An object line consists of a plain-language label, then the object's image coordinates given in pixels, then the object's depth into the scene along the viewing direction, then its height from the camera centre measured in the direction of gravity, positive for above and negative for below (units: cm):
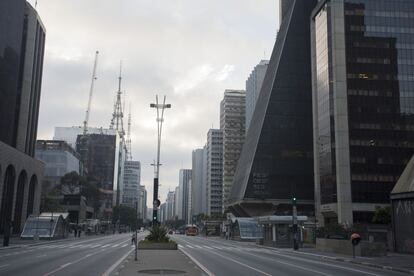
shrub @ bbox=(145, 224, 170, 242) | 4828 -138
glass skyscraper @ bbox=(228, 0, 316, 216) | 12838 +2279
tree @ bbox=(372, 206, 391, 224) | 6644 +135
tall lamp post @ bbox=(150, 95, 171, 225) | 4238 +406
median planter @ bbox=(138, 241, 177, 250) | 4541 -228
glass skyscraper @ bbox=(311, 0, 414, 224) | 10106 +2584
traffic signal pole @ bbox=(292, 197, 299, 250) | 5784 -68
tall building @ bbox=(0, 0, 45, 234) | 7631 +2008
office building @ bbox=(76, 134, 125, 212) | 18550 +1848
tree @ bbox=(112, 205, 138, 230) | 18835 +239
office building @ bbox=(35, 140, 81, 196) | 14950 +1788
